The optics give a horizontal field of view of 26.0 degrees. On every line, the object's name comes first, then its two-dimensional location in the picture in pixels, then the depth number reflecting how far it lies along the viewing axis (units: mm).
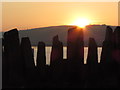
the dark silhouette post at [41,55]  22938
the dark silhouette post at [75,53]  21641
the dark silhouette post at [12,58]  21125
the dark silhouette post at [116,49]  22144
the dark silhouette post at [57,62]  21364
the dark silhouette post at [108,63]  21297
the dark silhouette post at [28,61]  21361
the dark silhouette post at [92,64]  21195
